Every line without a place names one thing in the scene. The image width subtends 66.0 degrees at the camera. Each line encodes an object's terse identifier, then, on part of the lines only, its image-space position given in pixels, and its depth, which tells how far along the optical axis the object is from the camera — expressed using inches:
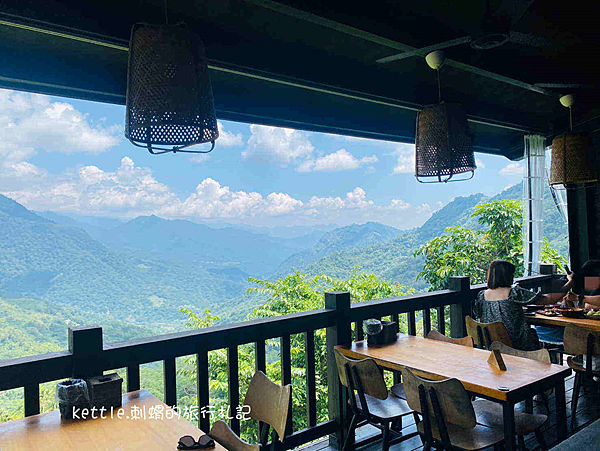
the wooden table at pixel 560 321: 131.9
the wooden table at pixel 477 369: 79.2
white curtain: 237.6
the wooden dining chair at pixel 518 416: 89.3
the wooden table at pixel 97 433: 57.9
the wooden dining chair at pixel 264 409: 66.0
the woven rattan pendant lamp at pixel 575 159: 168.2
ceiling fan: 88.6
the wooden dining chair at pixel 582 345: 119.1
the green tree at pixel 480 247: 369.4
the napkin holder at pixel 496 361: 89.7
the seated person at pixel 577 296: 159.6
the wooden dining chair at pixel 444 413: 77.2
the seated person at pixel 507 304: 142.5
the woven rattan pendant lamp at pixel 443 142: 120.8
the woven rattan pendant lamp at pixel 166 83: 69.2
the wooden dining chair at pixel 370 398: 90.5
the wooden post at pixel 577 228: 229.9
